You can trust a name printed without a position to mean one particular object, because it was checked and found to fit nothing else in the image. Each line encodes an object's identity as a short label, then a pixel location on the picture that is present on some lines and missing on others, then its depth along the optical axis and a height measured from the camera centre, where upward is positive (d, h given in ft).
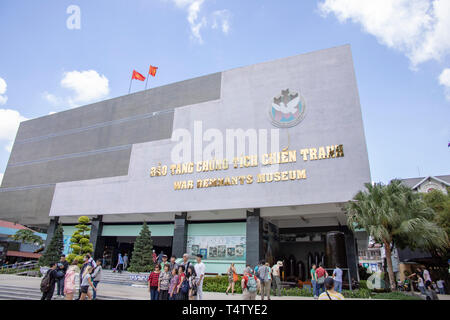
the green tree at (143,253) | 74.43 +2.86
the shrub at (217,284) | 62.04 -3.21
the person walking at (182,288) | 28.40 -1.89
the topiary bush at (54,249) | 85.61 +3.46
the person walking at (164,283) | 29.50 -1.55
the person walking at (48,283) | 31.99 -2.20
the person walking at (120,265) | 80.55 -0.17
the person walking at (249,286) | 30.32 -1.59
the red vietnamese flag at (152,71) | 98.80 +60.31
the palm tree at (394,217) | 52.21 +9.88
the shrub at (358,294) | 51.41 -3.33
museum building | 67.41 +24.51
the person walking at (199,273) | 32.45 -0.60
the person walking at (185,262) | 30.27 +0.46
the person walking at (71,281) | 29.50 -1.75
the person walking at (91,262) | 35.03 +0.14
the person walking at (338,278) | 43.33 -0.76
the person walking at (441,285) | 83.17 -2.35
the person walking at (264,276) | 41.24 -0.80
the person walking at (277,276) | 54.24 -0.97
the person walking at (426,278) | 45.91 -0.33
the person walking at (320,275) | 44.83 -0.43
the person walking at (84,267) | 32.01 -0.40
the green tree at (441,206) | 78.69 +18.17
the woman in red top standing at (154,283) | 31.19 -1.68
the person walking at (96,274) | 33.68 -1.12
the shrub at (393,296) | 47.93 -3.29
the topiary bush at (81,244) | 70.16 +4.40
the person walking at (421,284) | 50.18 -1.29
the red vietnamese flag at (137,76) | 98.40 +58.31
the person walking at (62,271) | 43.60 -1.33
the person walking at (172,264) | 31.03 +0.23
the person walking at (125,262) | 86.07 +0.69
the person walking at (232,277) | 56.02 -1.46
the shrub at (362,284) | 65.33 -2.26
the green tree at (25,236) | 147.30 +11.44
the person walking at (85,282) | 31.19 -1.84
